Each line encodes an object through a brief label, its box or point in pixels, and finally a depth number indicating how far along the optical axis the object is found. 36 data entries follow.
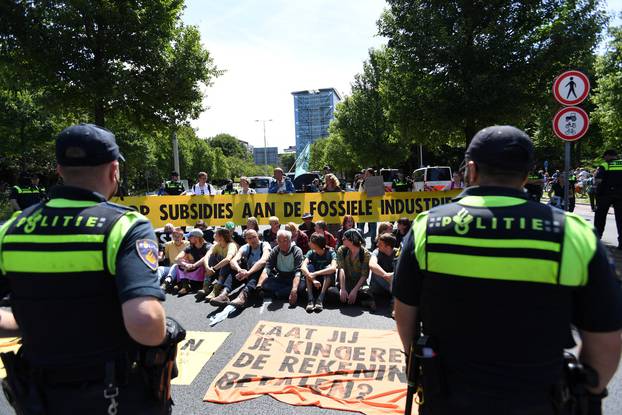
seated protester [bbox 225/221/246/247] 7.92
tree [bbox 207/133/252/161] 101.75
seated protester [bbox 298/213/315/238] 8.24
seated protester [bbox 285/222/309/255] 7.74
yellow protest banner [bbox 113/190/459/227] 8.95
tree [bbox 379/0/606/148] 9.63
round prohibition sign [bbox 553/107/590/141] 6.04
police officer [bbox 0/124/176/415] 1.57
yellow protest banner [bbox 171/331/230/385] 4.00
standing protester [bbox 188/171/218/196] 9.64
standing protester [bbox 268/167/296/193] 9.24
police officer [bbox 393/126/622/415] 1.49
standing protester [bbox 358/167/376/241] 9.93
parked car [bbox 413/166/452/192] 18.38
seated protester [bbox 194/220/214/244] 9.11
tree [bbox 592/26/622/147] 16.46
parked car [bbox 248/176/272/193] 23.85
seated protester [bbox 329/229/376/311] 6.20
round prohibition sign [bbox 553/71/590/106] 5.97
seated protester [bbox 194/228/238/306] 6.53
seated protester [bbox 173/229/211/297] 7.15
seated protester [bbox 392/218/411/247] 7.07
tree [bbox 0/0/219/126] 9.66
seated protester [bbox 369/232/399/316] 6.14
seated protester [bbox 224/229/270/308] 6.37
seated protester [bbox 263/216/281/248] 7.97
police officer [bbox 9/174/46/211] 10.49
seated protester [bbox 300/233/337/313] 6.29
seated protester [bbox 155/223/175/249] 8.56
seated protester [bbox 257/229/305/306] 6.51
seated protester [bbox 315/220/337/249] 7.44
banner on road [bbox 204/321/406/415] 3.55
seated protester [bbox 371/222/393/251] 6.99
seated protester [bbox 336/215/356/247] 8.14
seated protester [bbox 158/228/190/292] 7.39
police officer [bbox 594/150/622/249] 7.76
